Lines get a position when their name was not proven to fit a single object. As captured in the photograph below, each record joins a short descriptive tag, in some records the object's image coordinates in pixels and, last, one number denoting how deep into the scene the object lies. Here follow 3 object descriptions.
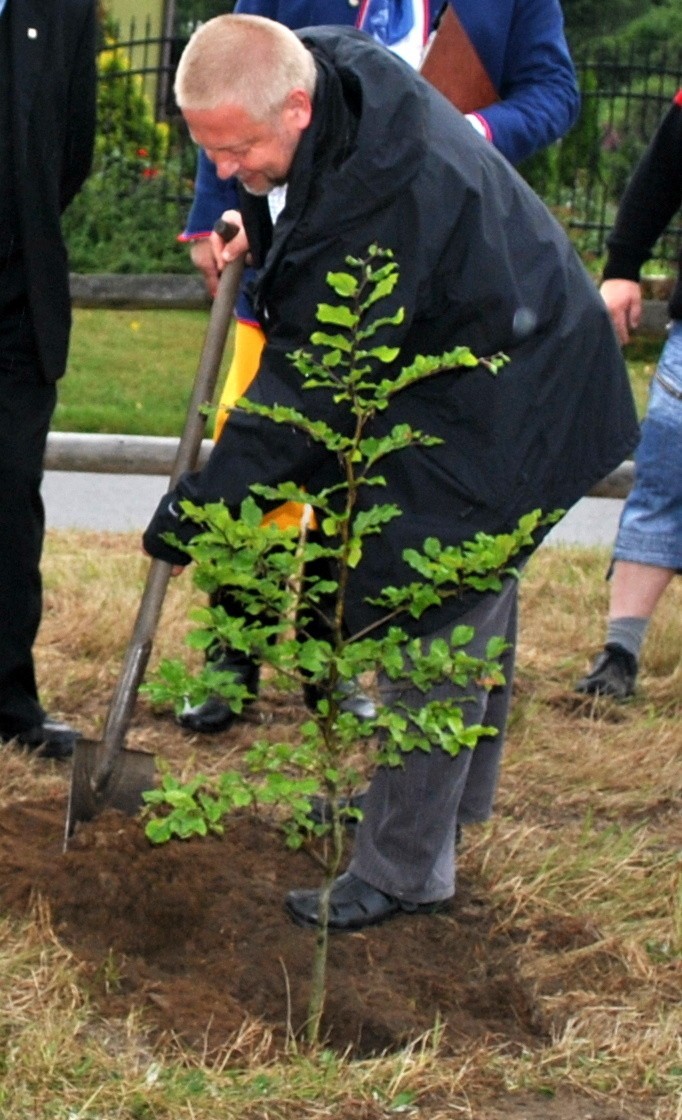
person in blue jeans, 5.08
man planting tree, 2.98
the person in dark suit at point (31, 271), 3.99
